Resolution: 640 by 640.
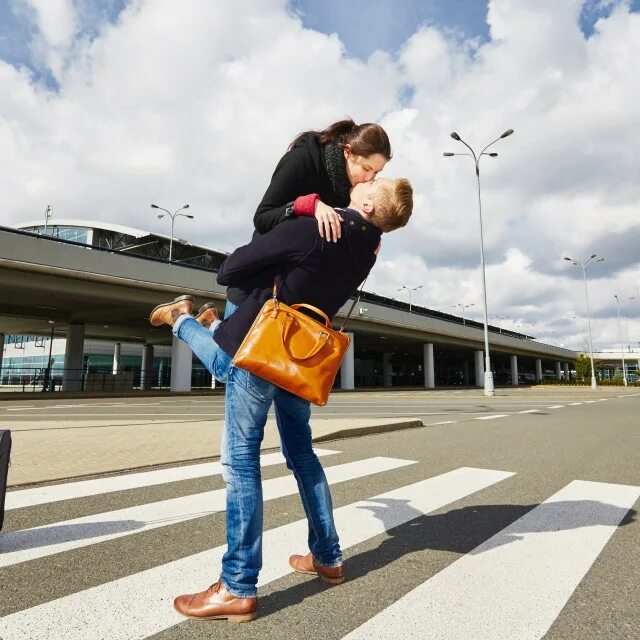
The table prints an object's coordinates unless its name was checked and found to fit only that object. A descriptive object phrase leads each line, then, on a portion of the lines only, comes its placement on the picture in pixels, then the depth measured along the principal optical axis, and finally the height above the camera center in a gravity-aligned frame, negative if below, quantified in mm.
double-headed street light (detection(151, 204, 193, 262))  36312 +13148
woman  2301 +1076
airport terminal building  22406 +5140
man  2025 +47
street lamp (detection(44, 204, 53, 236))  55688 +20232
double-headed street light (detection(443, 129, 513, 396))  26188 +7806
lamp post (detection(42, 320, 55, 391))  29609 +625
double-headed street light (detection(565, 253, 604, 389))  45109 +10050
